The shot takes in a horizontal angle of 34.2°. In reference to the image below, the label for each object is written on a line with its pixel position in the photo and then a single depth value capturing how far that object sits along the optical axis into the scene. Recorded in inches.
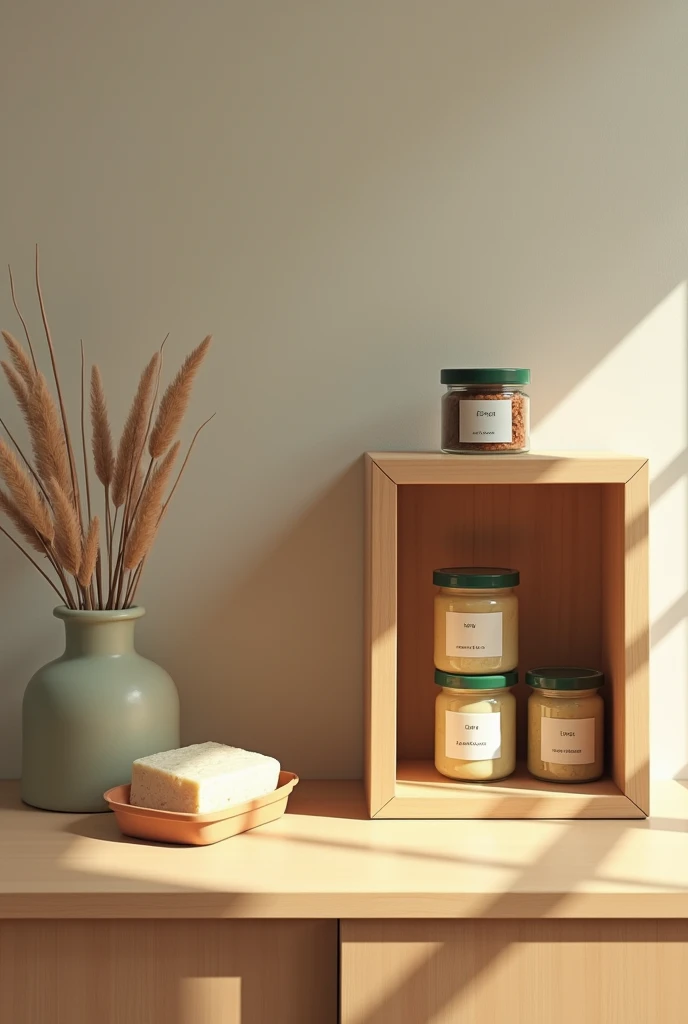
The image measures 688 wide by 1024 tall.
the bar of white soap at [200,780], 48.1
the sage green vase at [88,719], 52.1
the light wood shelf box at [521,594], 50.9
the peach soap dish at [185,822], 47.8
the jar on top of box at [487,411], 52.0
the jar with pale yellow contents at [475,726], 53.4
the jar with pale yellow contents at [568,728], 53.9
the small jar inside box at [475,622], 53.1
